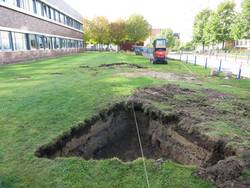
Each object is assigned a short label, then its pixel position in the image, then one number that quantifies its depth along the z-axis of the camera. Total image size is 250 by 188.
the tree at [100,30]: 51.53
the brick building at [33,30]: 18.38
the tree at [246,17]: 34.84
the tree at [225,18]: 48.56
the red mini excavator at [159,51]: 21.76
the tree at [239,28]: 36.78
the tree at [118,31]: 51.12
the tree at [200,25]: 60.10
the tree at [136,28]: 48.56
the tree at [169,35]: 76.56
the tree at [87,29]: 54.51
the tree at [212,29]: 49.34
